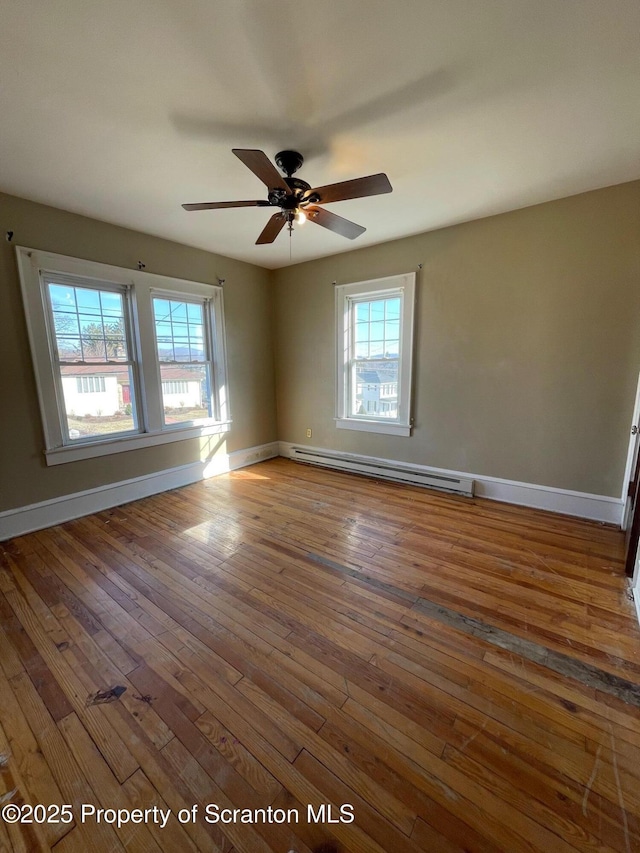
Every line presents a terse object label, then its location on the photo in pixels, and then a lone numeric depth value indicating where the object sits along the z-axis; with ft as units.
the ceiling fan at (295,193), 5.86
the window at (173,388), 12.74
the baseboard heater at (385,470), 11.85
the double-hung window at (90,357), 9.98
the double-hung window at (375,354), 12.57
